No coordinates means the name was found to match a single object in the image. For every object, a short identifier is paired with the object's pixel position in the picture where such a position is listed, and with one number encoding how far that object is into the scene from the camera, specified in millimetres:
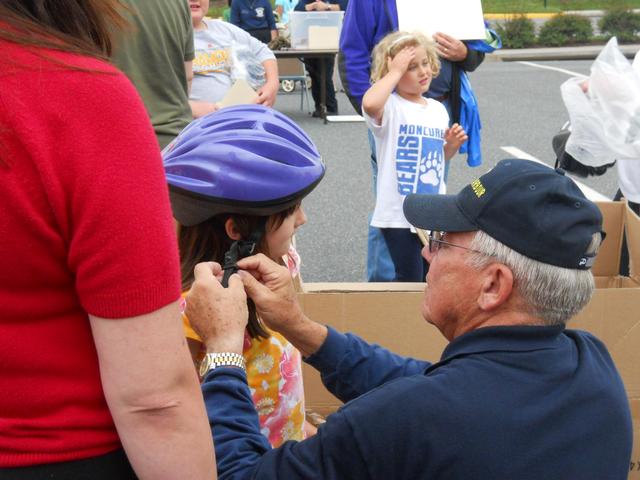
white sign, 3729
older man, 1270
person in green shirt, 2938
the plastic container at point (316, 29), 10078
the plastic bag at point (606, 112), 3389
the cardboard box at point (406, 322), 2453
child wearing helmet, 1599
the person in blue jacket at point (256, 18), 11336
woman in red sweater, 938
